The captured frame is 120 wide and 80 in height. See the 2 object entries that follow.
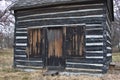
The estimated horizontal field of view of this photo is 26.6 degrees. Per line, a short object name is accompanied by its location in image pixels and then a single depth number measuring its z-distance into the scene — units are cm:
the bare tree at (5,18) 3658
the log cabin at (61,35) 1293
